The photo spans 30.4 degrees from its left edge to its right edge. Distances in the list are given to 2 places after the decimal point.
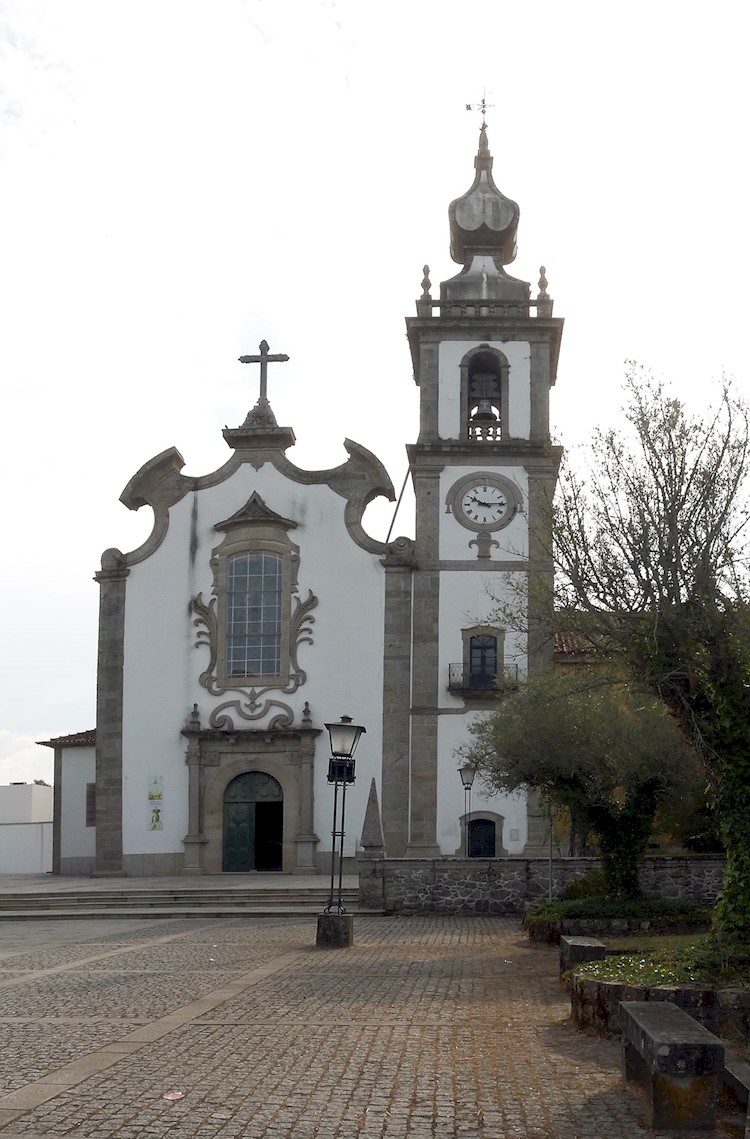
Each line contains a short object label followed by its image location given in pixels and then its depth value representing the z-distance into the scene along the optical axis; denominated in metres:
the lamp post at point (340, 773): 17.98
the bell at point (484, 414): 36.75
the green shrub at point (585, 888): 21.58
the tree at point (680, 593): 11.46
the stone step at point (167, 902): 26.12
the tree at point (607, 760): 20.23
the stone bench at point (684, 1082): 7.16
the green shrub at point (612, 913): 18.56
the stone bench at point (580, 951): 12.69
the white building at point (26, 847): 44.31
